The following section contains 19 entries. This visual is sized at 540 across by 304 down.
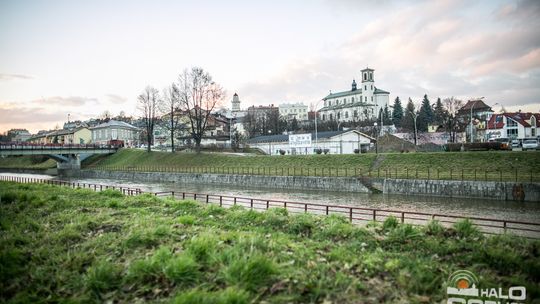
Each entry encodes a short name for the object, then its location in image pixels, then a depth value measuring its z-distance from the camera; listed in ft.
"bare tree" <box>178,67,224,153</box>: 229.45
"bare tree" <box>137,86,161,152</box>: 271.90
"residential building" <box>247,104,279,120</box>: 515.30
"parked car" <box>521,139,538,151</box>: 149.28
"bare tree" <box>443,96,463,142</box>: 258.98
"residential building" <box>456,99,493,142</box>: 299.79
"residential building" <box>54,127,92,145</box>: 410.72
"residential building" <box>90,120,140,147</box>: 399.65
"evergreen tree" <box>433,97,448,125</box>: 332.02
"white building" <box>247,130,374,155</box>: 226.99
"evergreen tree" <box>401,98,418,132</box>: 331.53
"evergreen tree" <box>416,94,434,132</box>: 352.94
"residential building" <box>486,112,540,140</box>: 260.01
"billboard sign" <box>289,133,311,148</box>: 244.01
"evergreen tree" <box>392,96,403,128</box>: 410.72
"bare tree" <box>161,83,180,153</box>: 237.45
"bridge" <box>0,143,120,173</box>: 215.92
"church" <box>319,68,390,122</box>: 494.18
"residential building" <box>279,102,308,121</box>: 650.43
